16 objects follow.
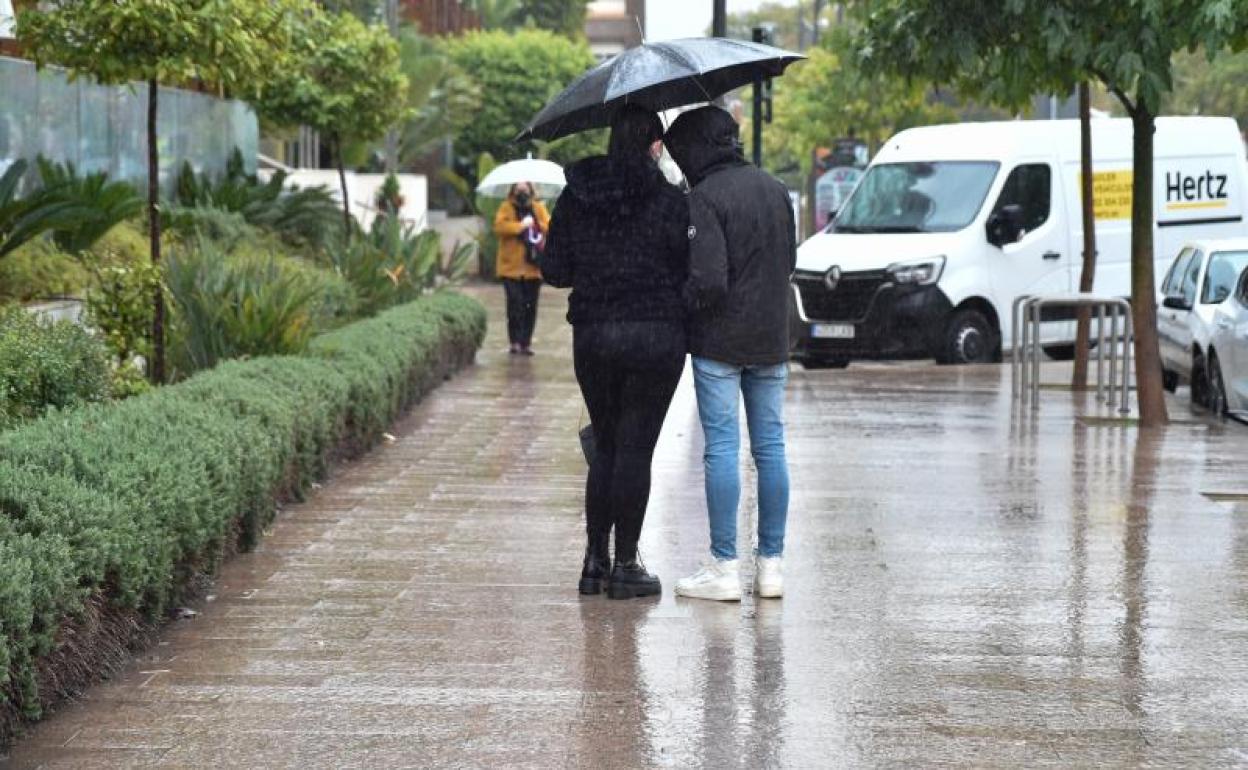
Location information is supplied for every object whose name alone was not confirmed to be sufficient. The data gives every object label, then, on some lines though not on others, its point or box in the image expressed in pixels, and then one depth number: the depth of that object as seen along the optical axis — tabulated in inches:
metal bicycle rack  583.2
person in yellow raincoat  780.6
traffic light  799.7
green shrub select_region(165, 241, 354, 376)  480.1
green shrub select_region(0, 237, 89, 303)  594.9
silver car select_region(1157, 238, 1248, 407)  657.0
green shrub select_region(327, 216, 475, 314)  709.3
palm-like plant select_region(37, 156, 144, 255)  642.2
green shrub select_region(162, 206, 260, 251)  791.1
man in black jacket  295.9
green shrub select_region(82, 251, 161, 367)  475.2
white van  795.4
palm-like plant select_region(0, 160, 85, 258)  564.4
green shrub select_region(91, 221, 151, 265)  663.1
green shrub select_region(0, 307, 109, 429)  381.4
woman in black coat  294.8
